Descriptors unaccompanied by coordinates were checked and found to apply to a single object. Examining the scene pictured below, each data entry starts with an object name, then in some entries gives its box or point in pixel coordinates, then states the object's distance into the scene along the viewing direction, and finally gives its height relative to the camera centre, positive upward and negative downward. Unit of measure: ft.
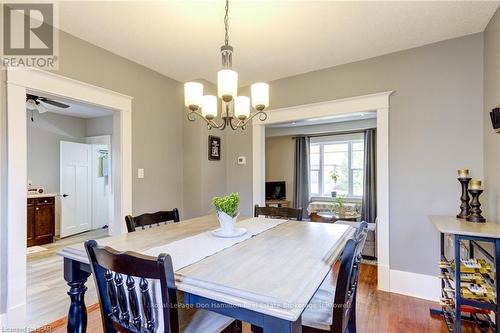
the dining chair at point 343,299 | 3.47 -1.99
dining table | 2.92 -1.46
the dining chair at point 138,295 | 3.03 -1.69
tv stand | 21.48 -3.06
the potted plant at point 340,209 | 16.40 -2.78
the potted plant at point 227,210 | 5.41 -0.93
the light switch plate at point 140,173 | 9.75 -0.24
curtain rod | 19.46 +2.61
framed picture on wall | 11.52 +0.83
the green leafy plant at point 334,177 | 21.52 -0.92
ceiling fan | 10.78 +2.79
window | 20.72 +0.14
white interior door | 16.29 -1.34
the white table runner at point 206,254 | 3.90 -1.45
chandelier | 5.37 +1.58
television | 22.16 -2.11
